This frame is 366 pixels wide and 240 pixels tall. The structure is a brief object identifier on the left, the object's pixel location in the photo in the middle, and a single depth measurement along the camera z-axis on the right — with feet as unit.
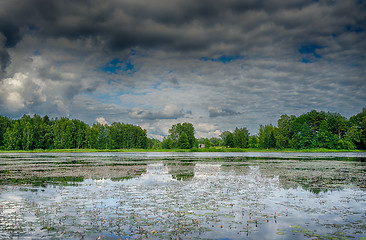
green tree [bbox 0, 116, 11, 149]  526.94
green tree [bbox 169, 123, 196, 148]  588.91
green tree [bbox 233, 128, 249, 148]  591.37
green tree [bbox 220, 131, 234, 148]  601.21
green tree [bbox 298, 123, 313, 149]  469.57
